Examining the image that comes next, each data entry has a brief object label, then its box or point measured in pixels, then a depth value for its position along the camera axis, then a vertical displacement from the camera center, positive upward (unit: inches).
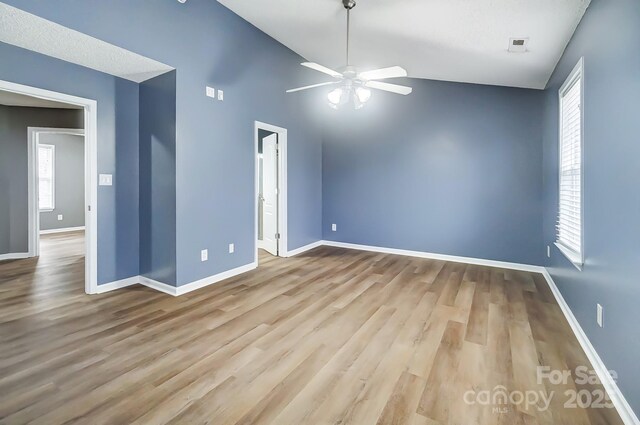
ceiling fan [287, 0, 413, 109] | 116.3 +49.4
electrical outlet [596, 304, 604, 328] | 79.7 -29.4
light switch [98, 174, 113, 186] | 136.5 +10.1
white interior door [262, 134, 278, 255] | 204.5 +7.0
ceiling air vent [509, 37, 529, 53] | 117.9 +64.0
